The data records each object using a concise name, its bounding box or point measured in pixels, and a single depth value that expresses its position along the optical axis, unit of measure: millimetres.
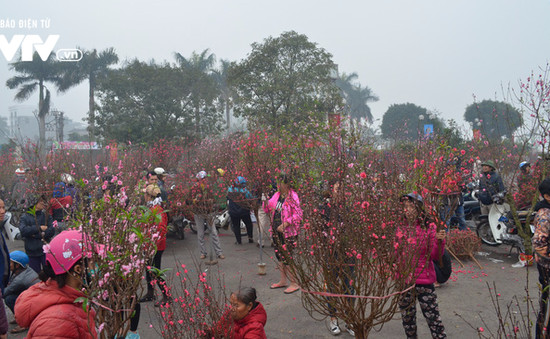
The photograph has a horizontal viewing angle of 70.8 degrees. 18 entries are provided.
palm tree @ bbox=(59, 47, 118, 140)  38906
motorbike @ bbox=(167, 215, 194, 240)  9953
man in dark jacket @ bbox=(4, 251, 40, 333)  4871
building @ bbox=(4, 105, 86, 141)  95431
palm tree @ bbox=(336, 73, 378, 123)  61338
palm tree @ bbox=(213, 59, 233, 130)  44812
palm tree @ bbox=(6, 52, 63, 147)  38000
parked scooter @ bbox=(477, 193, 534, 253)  7071
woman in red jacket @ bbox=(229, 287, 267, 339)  3082
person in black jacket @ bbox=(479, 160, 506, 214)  7727
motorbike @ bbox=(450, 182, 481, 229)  9469
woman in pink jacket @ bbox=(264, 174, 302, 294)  3622
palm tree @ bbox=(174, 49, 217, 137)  30641
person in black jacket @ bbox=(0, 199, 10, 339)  4346
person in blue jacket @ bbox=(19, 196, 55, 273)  5707
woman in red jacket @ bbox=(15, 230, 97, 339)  1978
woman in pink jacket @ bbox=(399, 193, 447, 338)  3289
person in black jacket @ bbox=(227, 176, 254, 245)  8328
